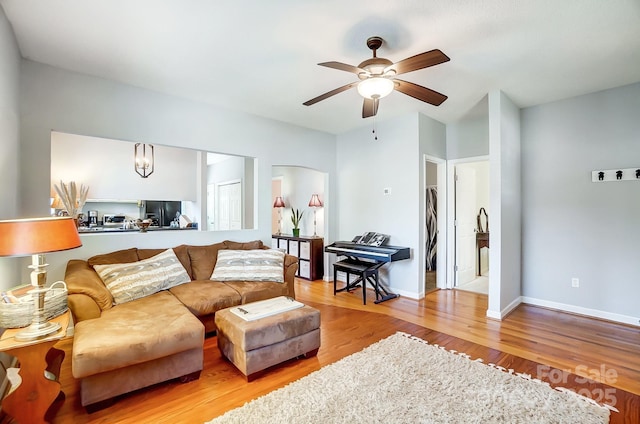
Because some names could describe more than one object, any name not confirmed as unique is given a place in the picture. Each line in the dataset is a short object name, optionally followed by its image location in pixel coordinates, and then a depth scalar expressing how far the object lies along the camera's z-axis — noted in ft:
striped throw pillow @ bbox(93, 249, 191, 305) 8.83
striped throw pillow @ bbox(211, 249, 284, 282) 11.28
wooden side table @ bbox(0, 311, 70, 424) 5.11
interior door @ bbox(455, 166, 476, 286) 16.12
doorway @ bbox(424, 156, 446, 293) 15.96
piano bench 13.28
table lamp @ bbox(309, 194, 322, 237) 18.30
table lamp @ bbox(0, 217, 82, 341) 4.85
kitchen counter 16.30
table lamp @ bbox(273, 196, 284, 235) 20.67
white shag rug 5.84
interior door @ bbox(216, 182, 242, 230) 21.57
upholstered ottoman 7.16
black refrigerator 19.43
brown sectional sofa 5.99
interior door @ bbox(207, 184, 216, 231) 24.37
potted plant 19.77
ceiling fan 6.98
